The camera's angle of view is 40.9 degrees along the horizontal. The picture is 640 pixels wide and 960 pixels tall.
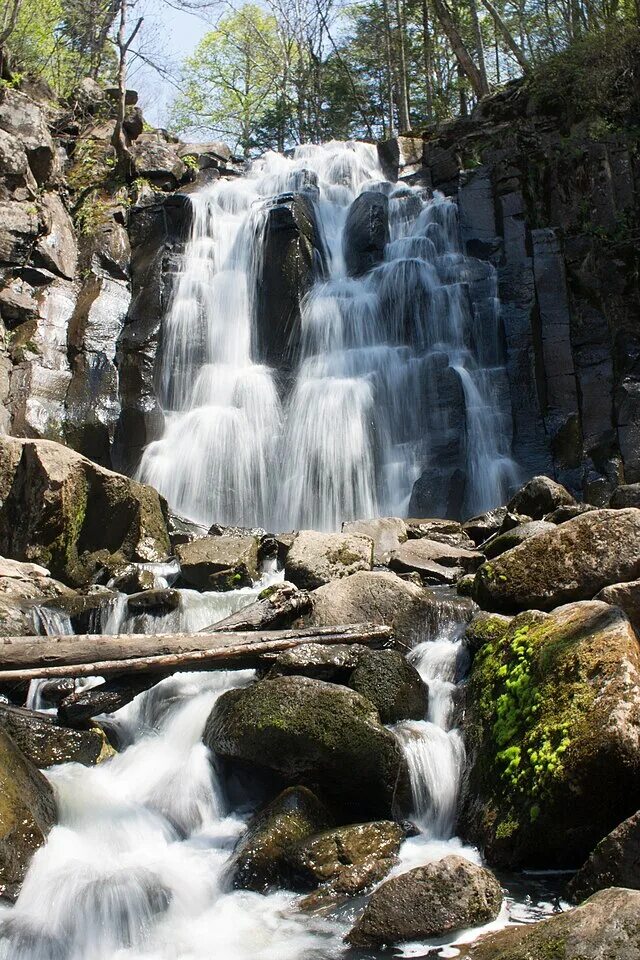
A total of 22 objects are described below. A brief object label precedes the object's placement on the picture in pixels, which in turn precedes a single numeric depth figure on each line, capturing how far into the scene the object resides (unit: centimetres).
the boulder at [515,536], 916
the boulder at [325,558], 931
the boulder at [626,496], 1071
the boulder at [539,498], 1080
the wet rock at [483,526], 1149
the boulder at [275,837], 493
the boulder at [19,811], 473
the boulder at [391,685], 635
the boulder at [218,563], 1027
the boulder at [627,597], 568
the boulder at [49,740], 611
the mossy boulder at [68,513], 1116
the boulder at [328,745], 557
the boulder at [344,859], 480
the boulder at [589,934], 310
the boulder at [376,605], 764
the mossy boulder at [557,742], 467
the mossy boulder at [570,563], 657
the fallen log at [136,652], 652
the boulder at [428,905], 416
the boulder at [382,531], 1070
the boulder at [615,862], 409
